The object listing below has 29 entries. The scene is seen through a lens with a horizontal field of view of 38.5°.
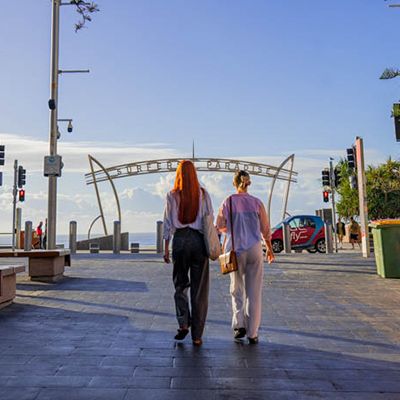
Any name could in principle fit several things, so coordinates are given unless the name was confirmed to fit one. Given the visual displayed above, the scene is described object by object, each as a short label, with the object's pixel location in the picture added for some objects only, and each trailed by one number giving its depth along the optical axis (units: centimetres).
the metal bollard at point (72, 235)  2584
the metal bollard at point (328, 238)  2395
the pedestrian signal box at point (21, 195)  3164
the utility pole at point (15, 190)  3081
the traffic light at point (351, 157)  2201
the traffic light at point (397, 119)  1023
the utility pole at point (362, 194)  1836
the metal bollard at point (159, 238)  2505
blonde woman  567
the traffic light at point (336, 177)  2717
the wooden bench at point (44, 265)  1120
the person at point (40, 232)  3112
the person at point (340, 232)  3634
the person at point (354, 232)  3001
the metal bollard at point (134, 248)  2616
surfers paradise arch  3281
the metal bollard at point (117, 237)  2497
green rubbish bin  1195
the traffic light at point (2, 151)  2344
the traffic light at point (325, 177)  2840
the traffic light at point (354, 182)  2098
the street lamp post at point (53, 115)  1591
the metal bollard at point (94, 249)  2559
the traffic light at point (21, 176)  3138
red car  2580
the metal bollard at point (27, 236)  2458
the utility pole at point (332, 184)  2673
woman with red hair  549
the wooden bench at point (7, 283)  775
